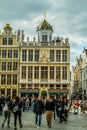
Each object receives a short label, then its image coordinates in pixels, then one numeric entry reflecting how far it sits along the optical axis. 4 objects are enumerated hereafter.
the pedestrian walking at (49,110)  9.76
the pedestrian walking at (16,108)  9.00
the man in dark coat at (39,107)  9.89
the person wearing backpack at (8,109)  9.41
